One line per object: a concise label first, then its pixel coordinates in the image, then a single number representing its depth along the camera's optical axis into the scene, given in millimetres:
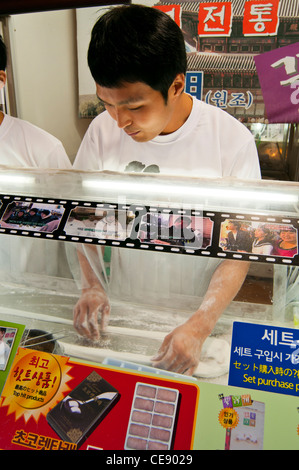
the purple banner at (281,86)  2045
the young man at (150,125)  861
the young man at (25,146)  1545
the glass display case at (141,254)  845
